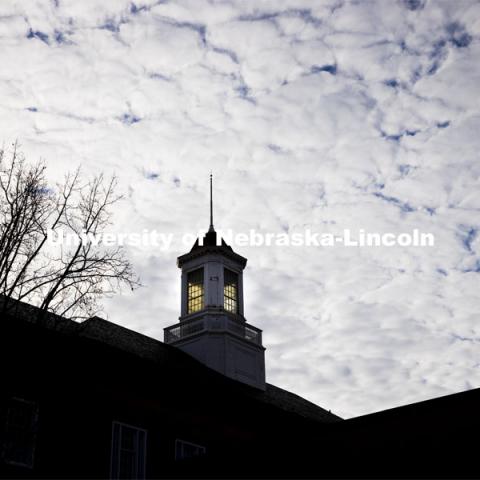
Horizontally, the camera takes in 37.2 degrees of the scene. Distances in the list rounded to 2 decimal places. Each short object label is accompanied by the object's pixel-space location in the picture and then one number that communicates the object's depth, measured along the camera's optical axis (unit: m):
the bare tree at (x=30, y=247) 17.47
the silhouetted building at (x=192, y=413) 13.09
